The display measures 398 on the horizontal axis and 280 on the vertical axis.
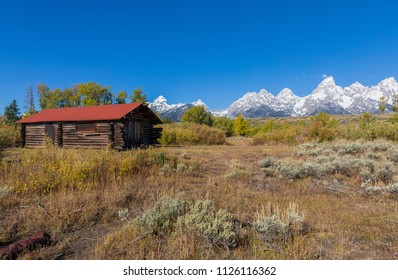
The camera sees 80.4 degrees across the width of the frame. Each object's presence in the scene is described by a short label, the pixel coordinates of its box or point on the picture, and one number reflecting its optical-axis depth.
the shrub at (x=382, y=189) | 6.44
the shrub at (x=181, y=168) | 9.51
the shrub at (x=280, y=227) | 3.71
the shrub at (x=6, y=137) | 8.16
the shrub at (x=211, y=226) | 3.51
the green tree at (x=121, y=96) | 55.84
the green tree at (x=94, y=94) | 49.31
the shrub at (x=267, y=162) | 11.50
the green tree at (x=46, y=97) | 53.12
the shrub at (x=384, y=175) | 7.89
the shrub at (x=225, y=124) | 59.29
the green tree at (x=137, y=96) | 51.31
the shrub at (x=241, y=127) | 59.69
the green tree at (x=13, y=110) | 73.81
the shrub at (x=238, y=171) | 8.97
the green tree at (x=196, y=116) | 54.59
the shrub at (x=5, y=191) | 5.52
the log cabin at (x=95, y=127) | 21.38
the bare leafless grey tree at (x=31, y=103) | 54.03
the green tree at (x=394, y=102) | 25.08
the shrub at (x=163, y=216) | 3.99
